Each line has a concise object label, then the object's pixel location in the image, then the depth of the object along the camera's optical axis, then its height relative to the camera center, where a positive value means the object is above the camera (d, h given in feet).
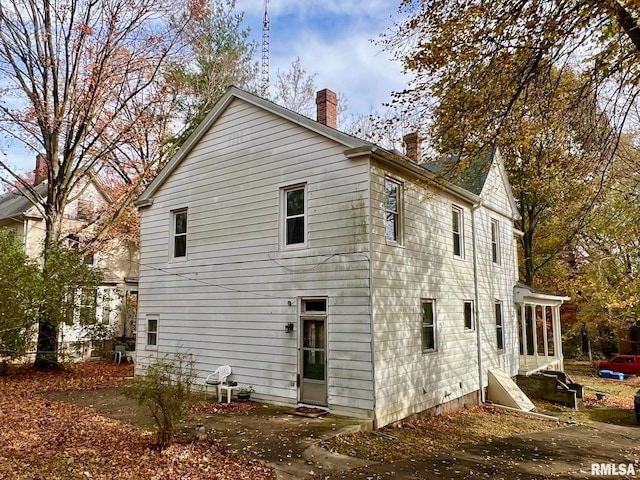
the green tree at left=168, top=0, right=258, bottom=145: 77.97 +44.16
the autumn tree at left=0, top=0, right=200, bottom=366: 51.72 +27.96
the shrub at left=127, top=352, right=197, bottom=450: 22.65 -4.82
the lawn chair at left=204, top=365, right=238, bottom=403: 37.14 -6.38
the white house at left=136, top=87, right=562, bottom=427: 32.55 +3.28
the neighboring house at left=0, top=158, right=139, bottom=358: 70.23 +10.90
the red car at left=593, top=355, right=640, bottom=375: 81.20 -11.00
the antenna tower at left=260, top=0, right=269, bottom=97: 89.35 +50.48
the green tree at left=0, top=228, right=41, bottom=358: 44.32 +0.77
